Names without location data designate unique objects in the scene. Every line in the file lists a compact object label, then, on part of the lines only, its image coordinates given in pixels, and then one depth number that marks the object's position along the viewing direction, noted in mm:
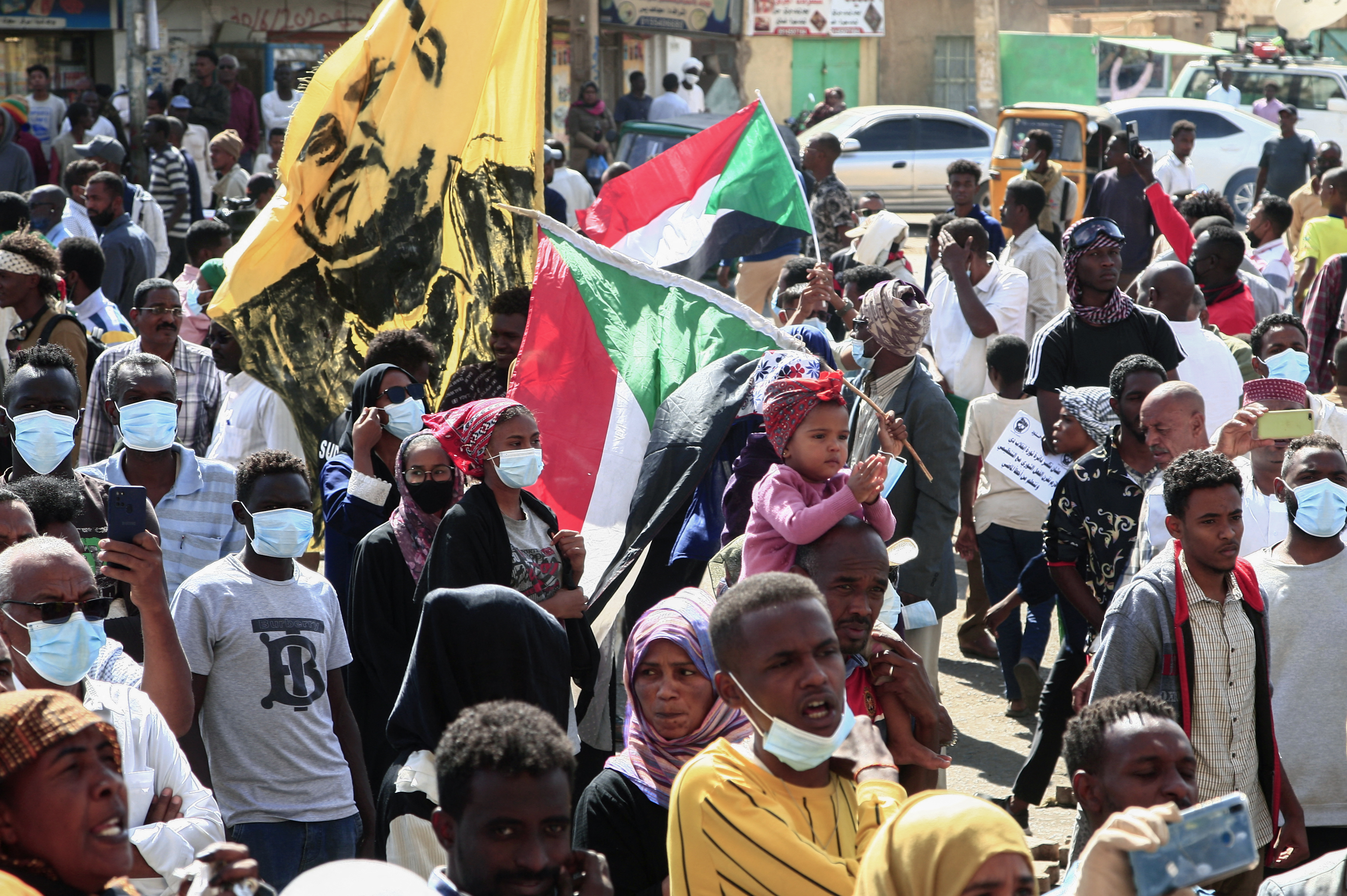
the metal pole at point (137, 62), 17672
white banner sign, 27469
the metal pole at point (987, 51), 29547
